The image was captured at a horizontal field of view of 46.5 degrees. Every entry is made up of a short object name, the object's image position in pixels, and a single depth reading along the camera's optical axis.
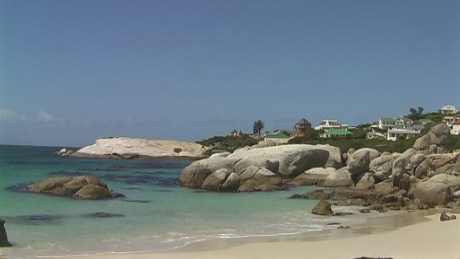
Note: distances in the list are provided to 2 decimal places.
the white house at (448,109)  114.21
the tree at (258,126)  127.00
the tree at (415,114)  115.20
